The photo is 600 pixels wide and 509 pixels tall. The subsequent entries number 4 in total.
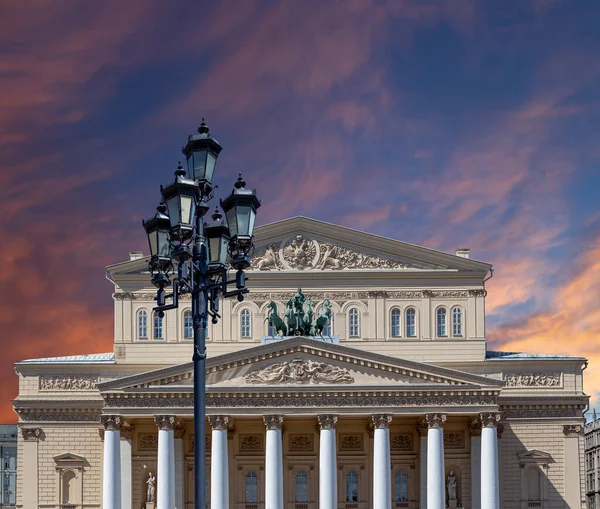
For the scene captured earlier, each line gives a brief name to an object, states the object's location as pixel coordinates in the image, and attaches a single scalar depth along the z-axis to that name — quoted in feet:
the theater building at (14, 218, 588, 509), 207.10
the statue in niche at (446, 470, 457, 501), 216.33
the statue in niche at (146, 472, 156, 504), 215.72
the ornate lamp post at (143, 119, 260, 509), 83.05
